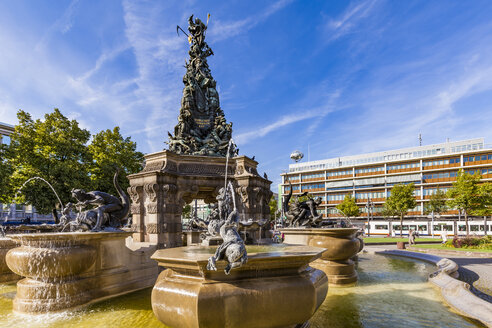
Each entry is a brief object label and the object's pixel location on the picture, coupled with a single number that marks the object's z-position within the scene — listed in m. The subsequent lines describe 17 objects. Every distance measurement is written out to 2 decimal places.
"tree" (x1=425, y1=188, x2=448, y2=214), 50.73
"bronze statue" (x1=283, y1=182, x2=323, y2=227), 10.22
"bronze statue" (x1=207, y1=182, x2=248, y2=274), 3.62
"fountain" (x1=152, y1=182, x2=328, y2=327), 3.74
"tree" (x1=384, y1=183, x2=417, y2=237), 45.84
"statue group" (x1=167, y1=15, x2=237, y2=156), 17.78
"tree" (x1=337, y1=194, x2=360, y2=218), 61.00
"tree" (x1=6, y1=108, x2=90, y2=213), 21.36
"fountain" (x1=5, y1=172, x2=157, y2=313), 6.45
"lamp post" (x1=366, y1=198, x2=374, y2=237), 66.91
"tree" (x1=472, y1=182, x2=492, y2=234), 29.37
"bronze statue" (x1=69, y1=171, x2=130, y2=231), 7.82
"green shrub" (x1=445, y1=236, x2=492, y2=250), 19.79
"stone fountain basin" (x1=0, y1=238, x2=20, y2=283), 9.06
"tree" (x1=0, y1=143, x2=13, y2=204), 20.73
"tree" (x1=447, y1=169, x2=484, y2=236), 29.94
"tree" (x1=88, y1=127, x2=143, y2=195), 26.43
